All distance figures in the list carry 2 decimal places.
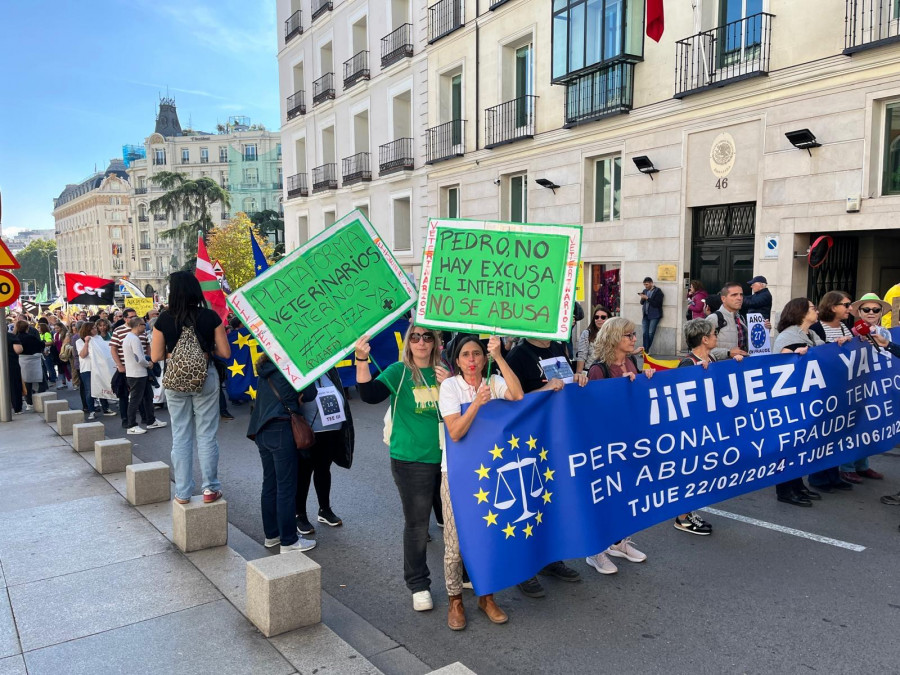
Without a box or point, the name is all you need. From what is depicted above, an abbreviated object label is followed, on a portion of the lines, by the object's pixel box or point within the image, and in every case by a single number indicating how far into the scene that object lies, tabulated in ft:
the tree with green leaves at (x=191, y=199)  189.47
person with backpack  17.21
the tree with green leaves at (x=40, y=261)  486.34
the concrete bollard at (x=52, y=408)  36.04
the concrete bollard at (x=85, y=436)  28.25
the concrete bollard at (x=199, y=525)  16.53
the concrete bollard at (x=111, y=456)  24.43
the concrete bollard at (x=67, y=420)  32.50
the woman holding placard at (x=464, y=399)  12.29
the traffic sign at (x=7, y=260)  34.37
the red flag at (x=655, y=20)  44.09
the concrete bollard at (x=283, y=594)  12.31
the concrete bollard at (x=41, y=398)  39.52
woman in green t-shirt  13.23
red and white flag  32.71
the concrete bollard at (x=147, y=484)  20.36
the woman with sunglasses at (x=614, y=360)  15.42
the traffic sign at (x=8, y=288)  34.99
